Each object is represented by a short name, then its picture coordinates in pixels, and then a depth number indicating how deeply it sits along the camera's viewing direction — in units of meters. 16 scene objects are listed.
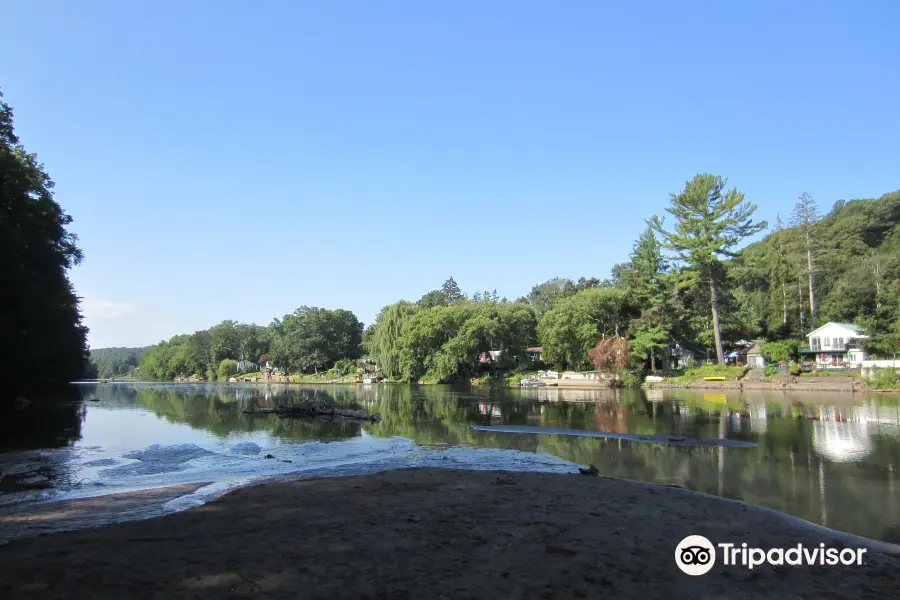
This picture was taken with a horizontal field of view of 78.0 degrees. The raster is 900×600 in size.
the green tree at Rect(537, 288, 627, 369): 67.75
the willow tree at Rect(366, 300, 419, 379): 84.56
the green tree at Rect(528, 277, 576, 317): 100.67
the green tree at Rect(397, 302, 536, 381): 77.38
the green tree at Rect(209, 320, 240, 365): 135.38
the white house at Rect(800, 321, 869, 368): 57.53
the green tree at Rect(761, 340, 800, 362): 60.12
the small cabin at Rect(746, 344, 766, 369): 59.87
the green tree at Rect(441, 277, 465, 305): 133.62
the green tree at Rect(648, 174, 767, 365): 58.53
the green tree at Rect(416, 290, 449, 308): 118.31
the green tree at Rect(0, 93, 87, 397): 25.86
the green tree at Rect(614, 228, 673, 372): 61.47
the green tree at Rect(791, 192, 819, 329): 70.94
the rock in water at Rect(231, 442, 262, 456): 19.64
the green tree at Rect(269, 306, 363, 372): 108.69
